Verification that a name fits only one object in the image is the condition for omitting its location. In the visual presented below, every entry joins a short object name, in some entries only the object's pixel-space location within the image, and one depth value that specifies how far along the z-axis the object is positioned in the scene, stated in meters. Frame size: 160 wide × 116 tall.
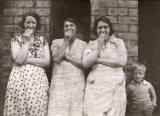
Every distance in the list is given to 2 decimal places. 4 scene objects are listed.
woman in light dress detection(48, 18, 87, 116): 5.86
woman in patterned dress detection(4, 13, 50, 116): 5.71
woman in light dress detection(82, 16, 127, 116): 5.73
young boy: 6.83
